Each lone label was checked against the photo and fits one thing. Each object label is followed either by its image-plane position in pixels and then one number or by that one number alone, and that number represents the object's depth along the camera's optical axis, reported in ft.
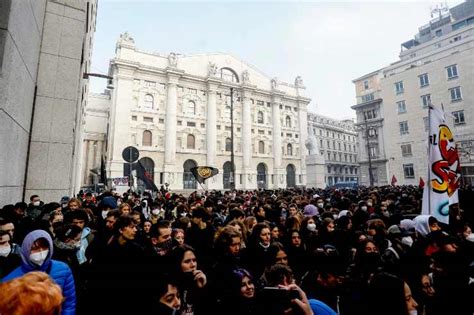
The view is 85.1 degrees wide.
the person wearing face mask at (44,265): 8.07
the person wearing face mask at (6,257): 9.56
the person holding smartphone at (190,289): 7.87
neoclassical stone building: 118.73
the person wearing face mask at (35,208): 19.71
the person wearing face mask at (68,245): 10.90
